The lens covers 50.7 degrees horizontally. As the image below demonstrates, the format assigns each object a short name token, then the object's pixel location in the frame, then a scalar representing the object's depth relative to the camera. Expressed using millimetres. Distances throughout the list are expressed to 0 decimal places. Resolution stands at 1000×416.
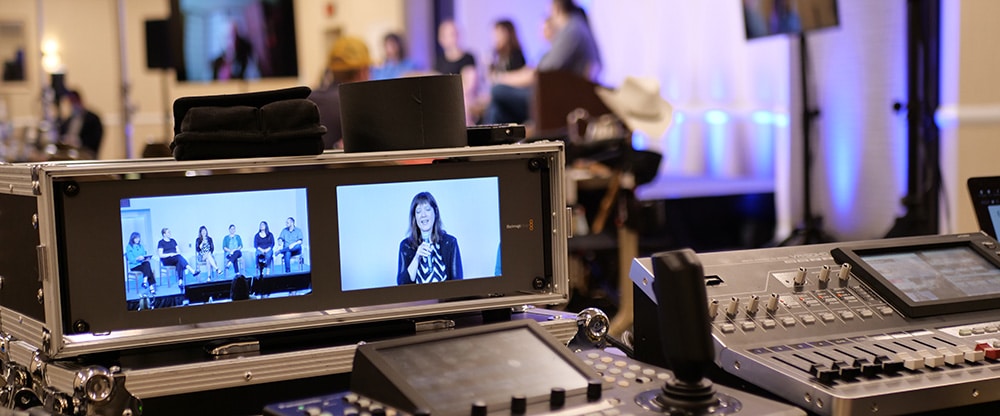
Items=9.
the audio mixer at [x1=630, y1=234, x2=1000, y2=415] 1262
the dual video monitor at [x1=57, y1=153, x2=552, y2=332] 1299
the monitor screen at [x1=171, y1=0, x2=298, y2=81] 6047
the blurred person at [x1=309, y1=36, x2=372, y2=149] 4480
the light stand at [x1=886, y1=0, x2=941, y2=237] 4426
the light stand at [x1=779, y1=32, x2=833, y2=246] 5062
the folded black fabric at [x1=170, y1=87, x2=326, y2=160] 1329
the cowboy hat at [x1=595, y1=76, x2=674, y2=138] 4809
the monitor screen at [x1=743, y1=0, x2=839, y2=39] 4887
